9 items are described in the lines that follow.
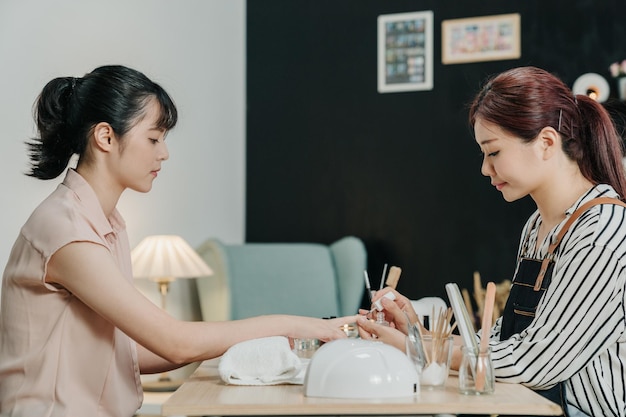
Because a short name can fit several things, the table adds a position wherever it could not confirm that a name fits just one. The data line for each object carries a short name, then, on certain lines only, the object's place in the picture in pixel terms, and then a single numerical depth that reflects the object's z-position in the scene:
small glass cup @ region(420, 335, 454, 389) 1.54
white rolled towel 1.59
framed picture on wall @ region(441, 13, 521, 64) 5.00
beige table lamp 4.06
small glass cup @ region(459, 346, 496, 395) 1.48
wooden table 1.37
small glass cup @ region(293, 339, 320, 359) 1.95
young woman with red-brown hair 1.64
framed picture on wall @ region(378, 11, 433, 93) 5.17
